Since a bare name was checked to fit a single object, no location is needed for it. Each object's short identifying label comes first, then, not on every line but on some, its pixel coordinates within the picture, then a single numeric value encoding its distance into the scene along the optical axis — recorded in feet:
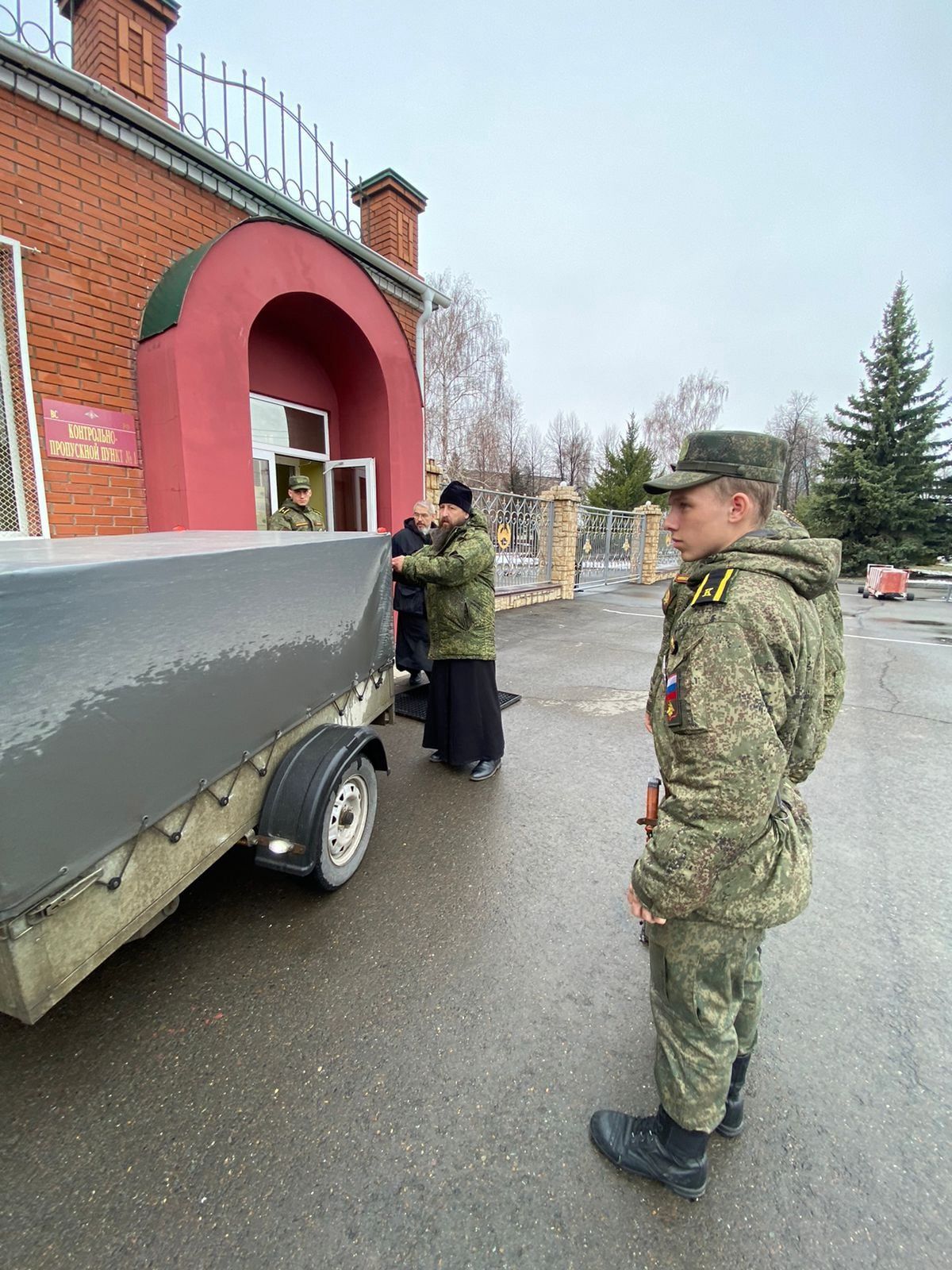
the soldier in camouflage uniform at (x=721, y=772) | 3.93
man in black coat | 17.62
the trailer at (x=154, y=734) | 4.02
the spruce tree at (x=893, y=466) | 79.82
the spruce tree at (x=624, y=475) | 91.56
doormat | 16.44
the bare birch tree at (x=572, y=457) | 132.26
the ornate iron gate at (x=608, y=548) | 46.78
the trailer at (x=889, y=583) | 50.57
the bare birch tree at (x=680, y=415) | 118.11
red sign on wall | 13.83
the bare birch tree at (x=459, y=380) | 80.48
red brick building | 13.15
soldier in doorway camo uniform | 18.35
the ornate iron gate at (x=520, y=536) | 33.09
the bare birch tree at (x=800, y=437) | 134.41
